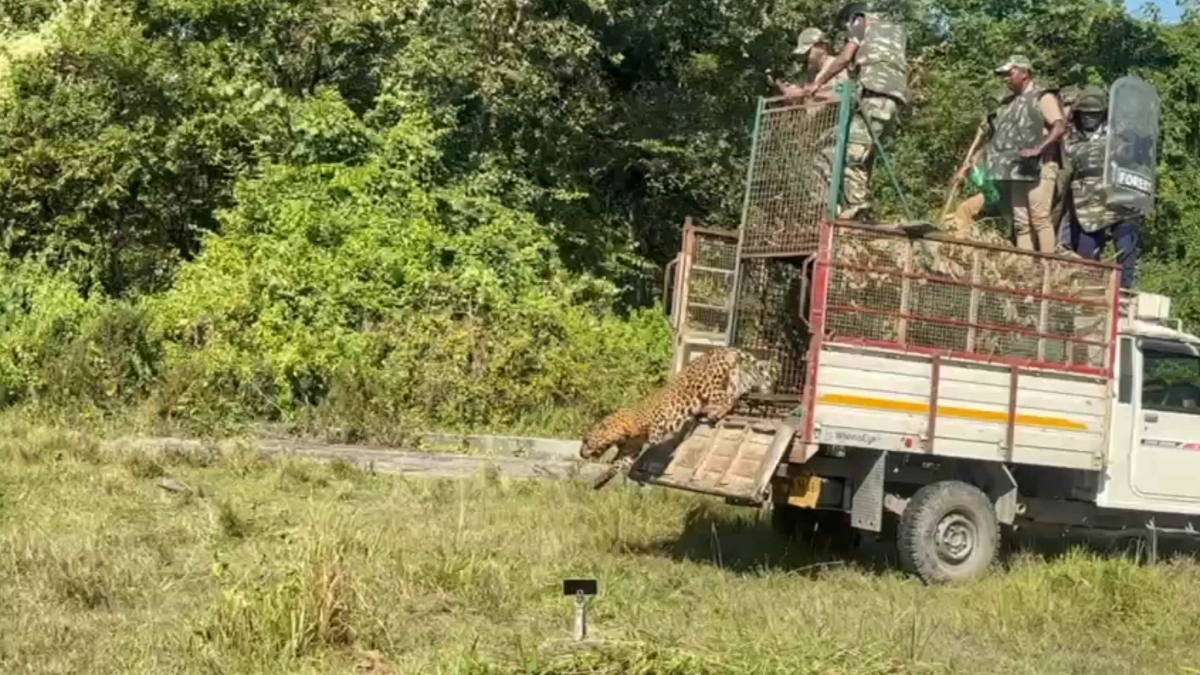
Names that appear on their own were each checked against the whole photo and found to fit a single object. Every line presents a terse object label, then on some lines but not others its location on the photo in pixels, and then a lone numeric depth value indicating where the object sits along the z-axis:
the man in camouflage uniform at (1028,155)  11.17
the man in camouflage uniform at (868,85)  10.62
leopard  9.95
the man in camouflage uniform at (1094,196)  11.52
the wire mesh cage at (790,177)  10.21
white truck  9.38
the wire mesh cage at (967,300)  9.42
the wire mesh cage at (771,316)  10.63
